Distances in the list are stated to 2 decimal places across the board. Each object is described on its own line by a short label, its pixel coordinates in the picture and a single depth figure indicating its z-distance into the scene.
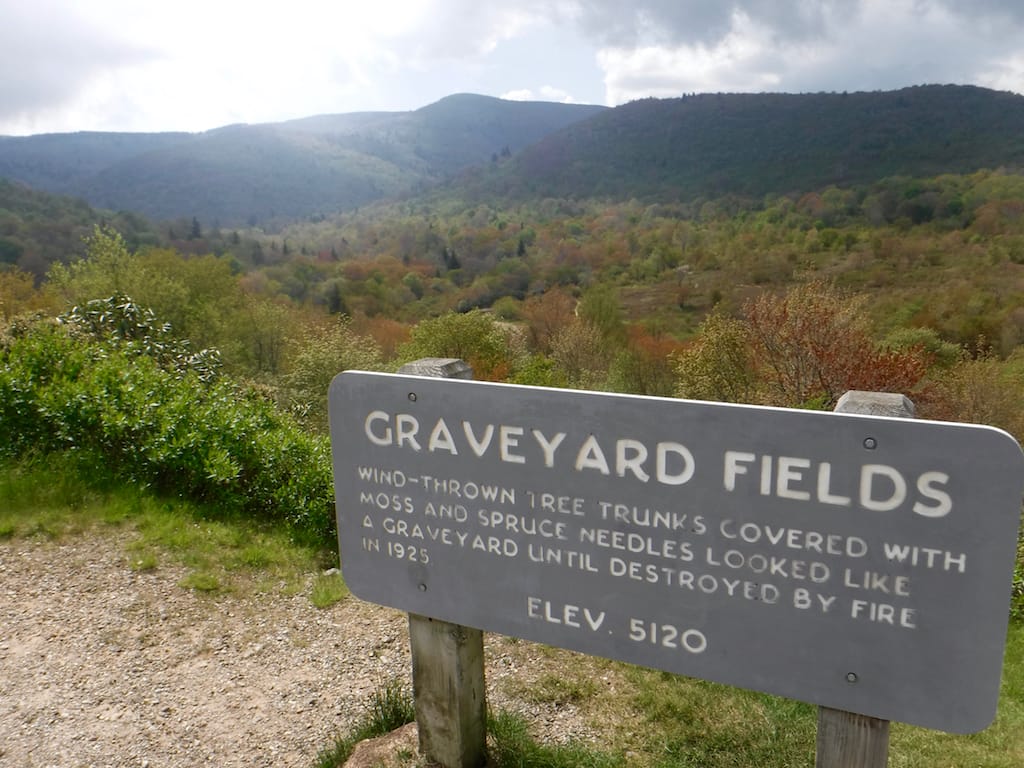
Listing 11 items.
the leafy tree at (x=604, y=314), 44.91
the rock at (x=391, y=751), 2.95
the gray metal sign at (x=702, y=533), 1.76
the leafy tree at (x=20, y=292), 31.18
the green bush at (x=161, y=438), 6.05
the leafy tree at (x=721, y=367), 26.02
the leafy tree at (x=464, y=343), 32.94
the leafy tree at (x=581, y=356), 36.31
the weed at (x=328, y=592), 4.80
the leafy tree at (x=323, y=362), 33.22
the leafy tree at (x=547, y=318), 46.06
